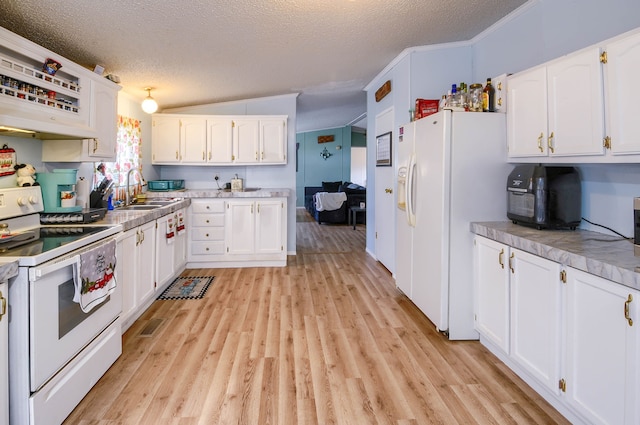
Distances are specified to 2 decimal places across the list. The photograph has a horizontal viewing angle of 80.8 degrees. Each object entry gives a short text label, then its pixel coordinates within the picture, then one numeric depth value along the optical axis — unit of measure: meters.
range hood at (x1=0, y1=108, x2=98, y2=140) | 1.95
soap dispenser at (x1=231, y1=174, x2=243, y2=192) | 5.17
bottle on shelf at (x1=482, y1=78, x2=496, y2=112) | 2.81
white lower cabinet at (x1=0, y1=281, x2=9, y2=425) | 1.47
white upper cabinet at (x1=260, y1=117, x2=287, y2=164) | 5.21
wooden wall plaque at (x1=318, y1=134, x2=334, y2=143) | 12.06
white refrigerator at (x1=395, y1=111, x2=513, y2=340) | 2.71
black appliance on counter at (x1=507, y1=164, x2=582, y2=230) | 2.28
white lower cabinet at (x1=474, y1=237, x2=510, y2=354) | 2.33
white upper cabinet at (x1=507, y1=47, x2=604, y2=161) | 1.91
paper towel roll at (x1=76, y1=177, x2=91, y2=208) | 2.84
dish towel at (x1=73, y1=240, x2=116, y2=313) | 1.88
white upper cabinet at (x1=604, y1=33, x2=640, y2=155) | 1.69
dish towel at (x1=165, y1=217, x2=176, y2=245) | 3.76
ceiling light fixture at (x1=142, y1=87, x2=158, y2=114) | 4.04
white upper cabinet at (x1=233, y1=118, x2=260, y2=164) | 5.19
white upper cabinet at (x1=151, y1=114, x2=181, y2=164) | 5.06
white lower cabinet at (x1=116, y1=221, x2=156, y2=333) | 2.69
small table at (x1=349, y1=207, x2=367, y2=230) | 8.31
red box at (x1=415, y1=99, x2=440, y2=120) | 3.46
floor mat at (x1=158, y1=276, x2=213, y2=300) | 3.75
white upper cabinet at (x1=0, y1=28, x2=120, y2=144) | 2.01
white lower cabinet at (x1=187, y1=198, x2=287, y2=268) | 4.80
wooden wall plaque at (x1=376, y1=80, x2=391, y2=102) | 4.55
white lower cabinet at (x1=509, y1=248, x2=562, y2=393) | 1.88
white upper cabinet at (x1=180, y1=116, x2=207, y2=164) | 5.11
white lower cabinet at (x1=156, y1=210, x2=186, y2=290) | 3.54
